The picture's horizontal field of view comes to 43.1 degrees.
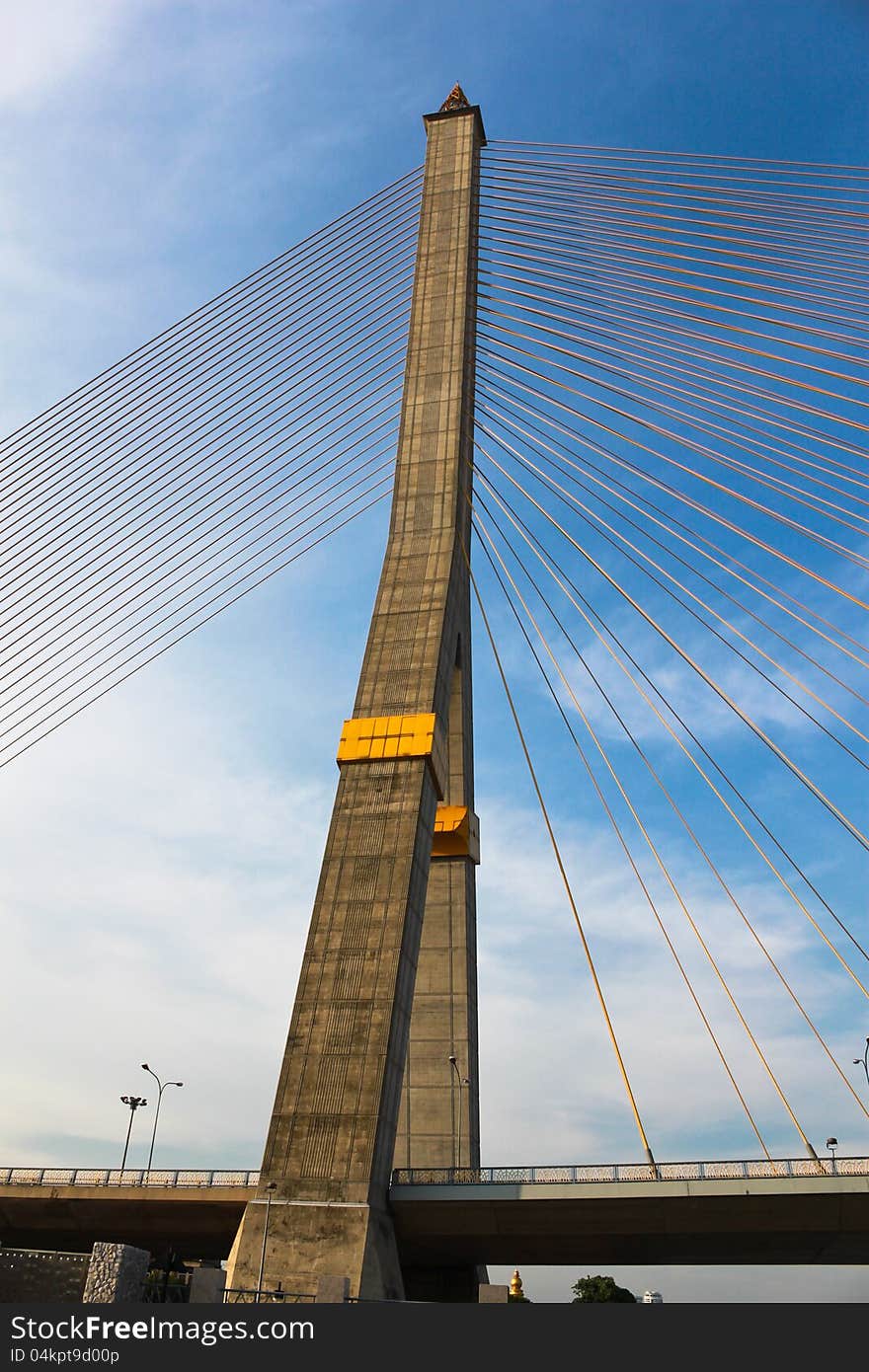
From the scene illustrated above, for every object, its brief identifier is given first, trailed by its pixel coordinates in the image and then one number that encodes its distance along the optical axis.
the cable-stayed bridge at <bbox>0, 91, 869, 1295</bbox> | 25.45
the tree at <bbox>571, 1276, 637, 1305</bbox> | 78.00
